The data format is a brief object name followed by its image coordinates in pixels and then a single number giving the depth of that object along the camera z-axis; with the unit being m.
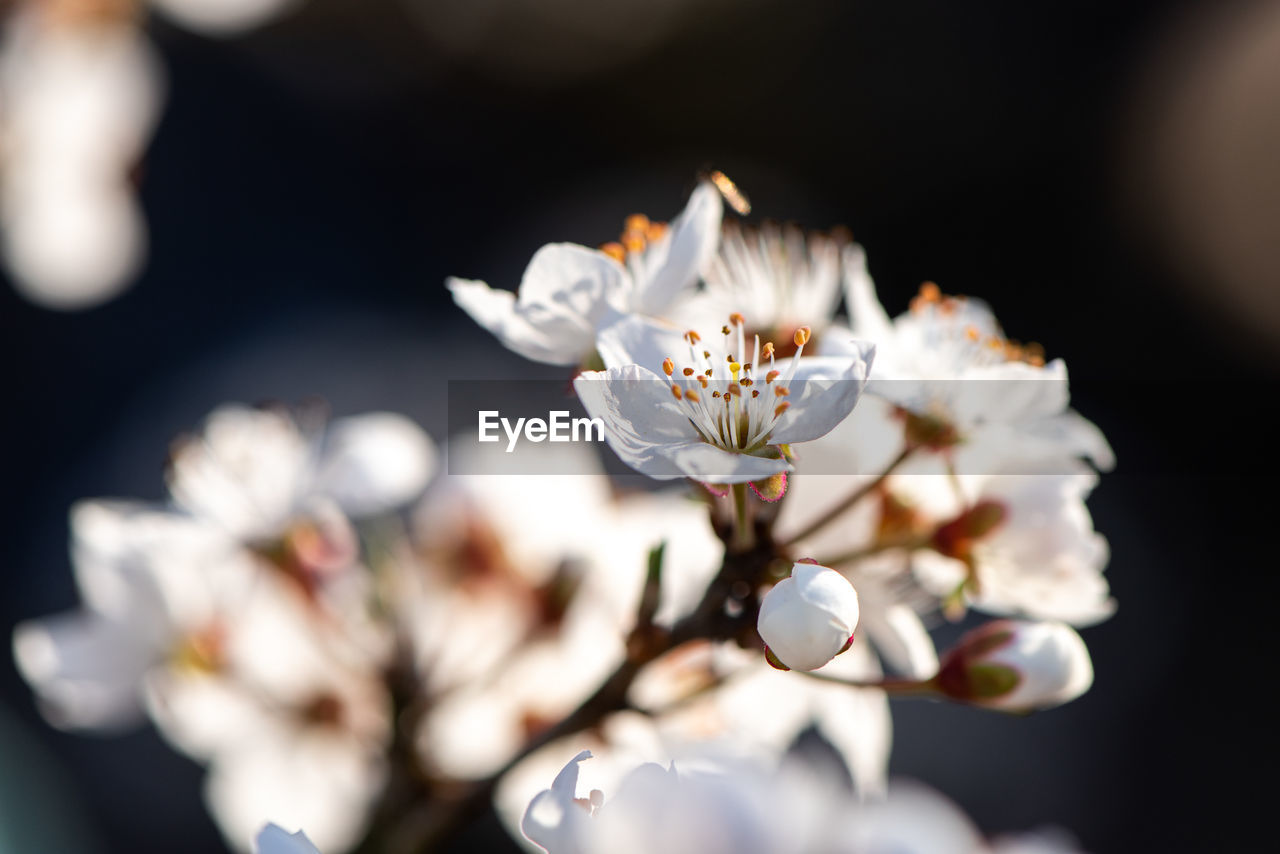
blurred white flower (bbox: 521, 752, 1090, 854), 0.16
